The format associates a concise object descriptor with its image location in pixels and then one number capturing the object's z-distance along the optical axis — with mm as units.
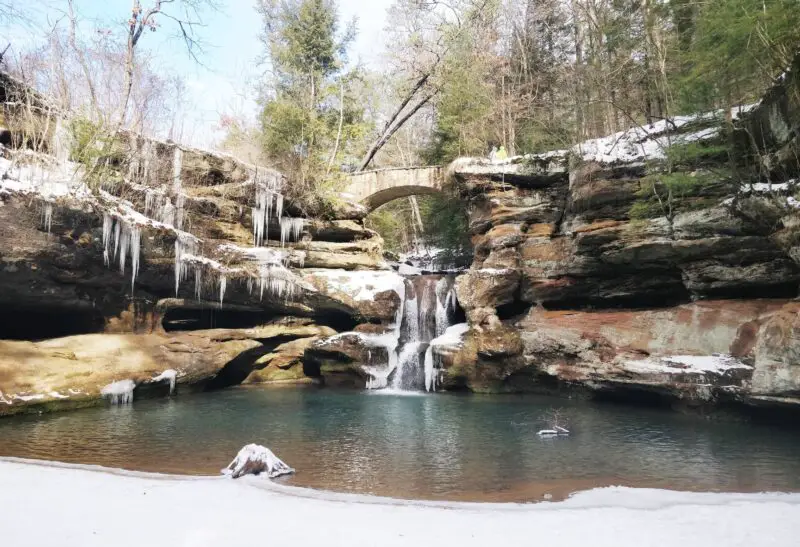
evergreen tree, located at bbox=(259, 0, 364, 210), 21609
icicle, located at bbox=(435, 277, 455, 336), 16578
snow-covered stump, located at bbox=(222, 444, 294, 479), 5812
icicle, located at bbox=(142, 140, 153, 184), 14439
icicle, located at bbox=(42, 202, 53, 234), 10188
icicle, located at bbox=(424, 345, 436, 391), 14586
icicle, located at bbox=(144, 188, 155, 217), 14305
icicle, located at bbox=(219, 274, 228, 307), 14352
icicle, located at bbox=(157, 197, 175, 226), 14680
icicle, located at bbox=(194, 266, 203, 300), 13812
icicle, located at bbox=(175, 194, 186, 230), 14977
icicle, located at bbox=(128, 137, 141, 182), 13959
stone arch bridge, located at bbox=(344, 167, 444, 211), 21812
